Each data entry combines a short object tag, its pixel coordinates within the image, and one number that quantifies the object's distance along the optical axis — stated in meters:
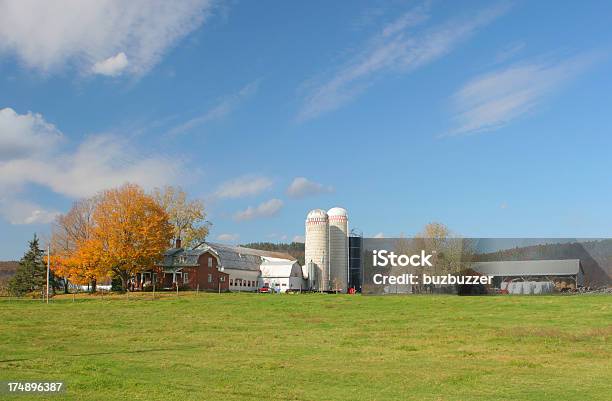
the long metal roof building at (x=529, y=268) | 56.22
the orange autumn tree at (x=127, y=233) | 62.03
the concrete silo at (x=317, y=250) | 84.12
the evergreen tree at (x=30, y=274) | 70.31
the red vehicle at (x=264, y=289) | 81.17
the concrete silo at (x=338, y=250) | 84.56
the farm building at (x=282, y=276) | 83.25
